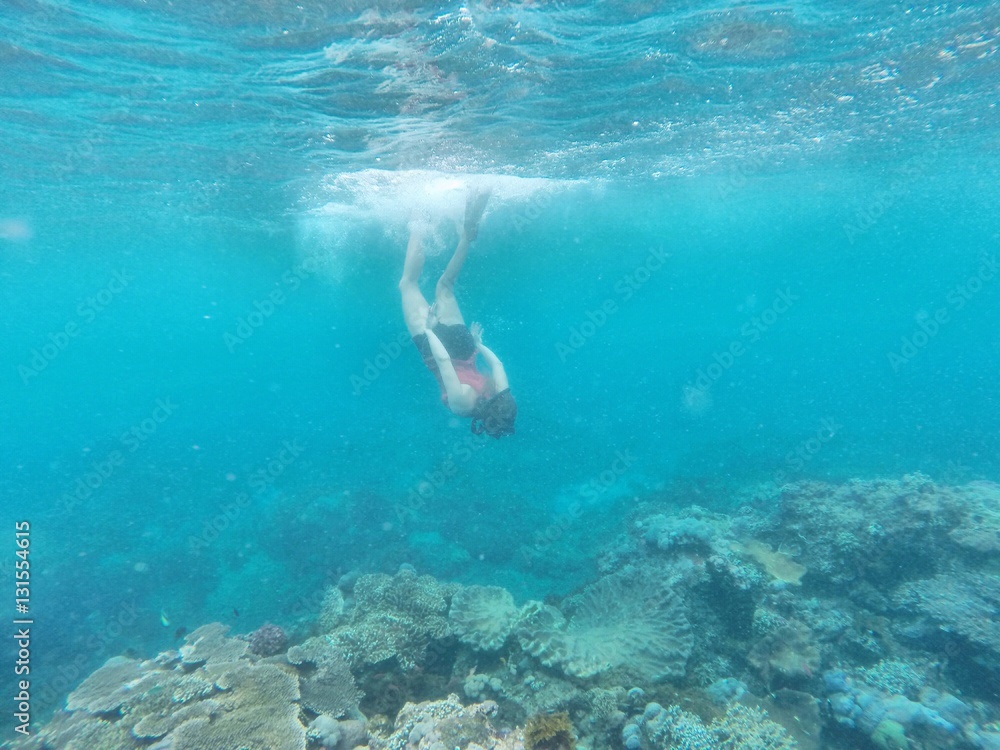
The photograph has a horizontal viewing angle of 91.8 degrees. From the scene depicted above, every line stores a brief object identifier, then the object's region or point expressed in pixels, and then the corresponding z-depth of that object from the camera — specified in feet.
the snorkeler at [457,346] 28.45
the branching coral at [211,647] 17.61
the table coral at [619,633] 17.47
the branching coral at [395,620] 18.56
